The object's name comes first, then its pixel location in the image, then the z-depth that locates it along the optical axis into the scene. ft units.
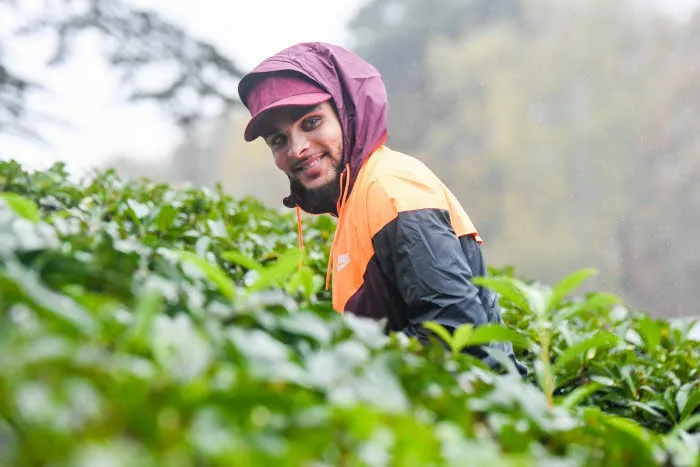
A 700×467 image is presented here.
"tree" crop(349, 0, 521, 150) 52.44
